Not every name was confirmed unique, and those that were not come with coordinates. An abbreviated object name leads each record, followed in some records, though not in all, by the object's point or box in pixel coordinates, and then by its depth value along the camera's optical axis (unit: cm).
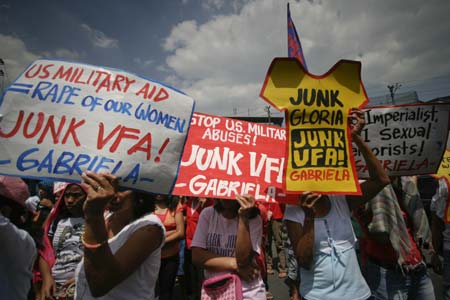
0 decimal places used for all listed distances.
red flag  225
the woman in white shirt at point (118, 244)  116
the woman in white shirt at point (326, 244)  162
